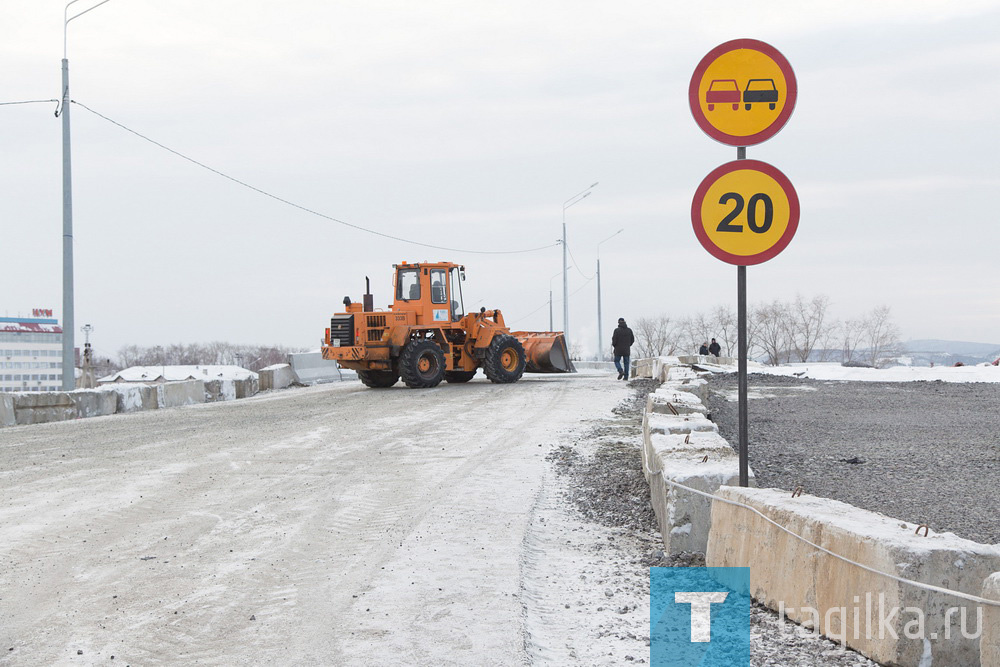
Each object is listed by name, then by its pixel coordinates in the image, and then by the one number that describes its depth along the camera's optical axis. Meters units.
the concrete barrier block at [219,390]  21.36
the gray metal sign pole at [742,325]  6.21
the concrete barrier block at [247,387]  23.19
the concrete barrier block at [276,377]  27.75
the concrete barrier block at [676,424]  7.78
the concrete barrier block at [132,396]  17.59
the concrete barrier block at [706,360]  32.19
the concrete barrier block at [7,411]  15.10
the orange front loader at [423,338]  22.23
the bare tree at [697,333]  84.25
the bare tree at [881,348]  75.75
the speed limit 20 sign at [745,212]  5.96
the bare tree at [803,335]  75.75
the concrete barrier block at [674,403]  9.93
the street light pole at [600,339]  49.69
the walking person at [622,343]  28.16
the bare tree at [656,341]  89.00
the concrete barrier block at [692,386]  13.62
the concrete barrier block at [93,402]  16.58
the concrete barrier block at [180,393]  19.09
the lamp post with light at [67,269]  17.16
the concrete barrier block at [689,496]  5.76
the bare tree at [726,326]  81.75
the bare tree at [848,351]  77.62
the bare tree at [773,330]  75.81
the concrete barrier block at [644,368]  29.64
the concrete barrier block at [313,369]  29.20
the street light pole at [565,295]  43.03
